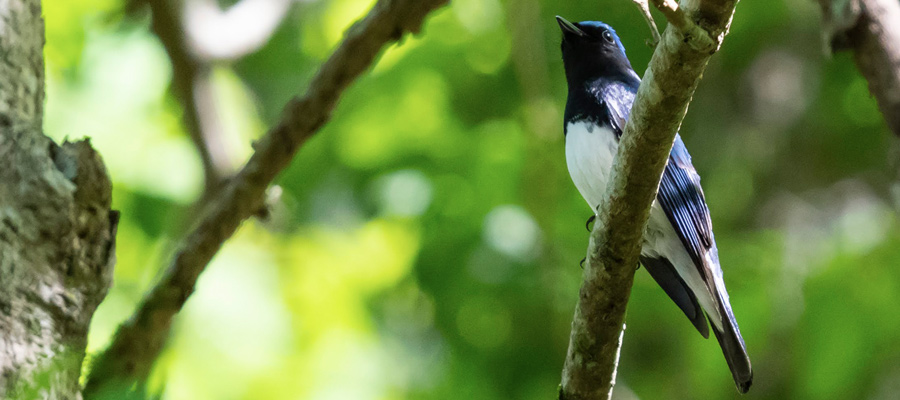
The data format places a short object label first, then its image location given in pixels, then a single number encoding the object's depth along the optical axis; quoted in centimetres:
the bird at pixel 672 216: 661
